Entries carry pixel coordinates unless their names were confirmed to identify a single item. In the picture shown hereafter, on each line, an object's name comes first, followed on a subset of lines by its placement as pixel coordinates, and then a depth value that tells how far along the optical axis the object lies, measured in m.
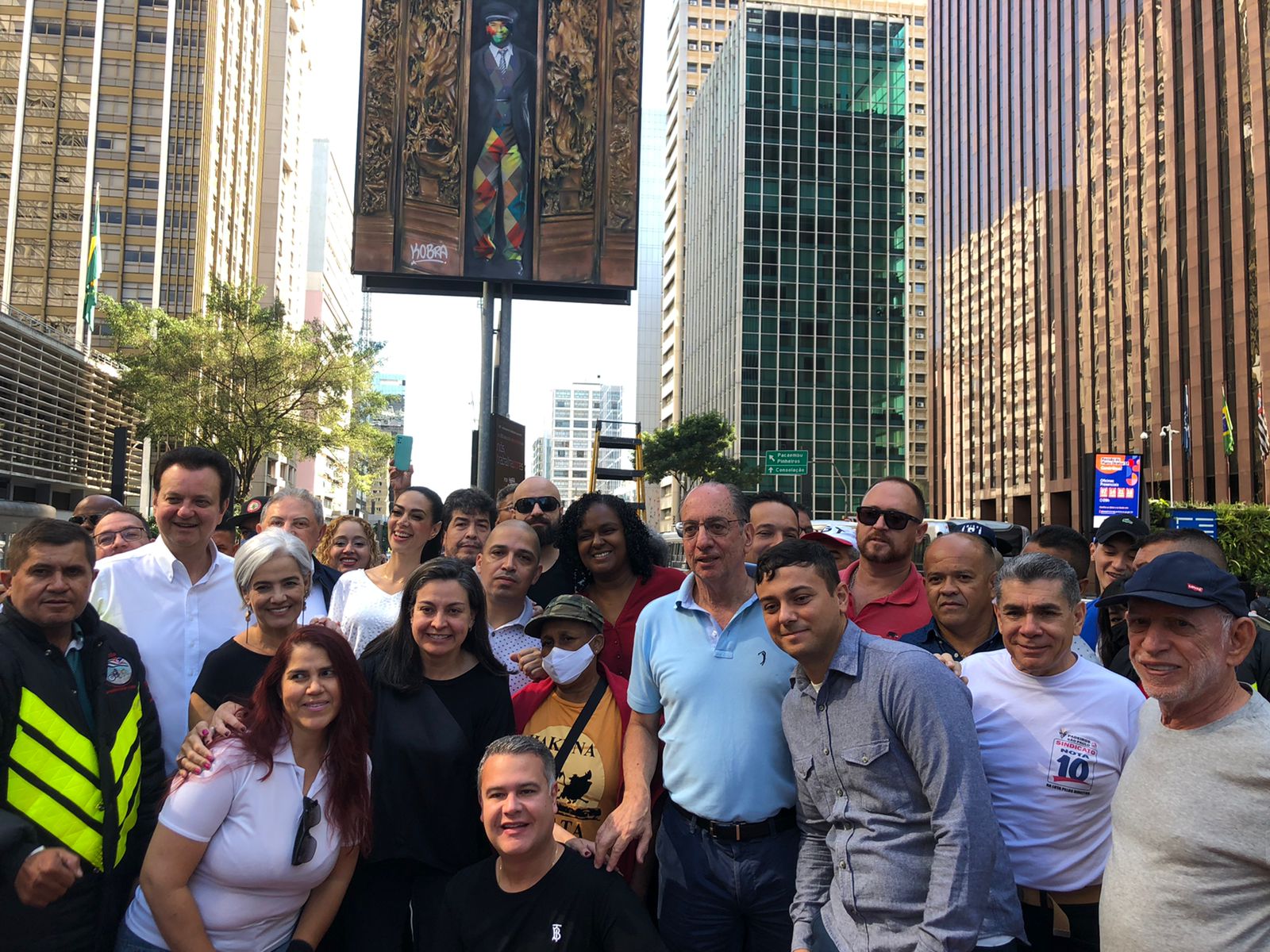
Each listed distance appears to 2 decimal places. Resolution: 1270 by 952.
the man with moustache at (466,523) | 6.03
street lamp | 51.19
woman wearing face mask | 3.86
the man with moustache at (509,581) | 4.73
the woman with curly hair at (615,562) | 5.04
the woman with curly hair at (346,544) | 6.81
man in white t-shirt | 3.16
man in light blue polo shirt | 3.51
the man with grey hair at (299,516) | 6.43
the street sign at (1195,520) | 21.84
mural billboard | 13.40
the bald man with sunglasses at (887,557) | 4.88
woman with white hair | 3.90
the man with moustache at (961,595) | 4.25
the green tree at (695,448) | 64.31
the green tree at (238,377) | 31.80
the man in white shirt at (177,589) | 4.26
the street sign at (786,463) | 30.48
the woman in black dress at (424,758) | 3.61
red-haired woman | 3.23
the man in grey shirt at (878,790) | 2.82
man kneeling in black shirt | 3.21
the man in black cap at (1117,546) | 6.38
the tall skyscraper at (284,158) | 85.56
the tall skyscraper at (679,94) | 119.19
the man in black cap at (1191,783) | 2.38
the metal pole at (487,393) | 11.96
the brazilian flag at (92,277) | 40.84
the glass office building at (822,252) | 90.75
